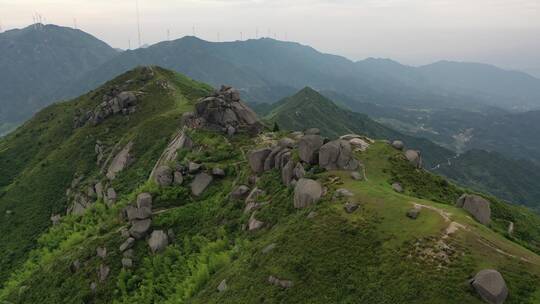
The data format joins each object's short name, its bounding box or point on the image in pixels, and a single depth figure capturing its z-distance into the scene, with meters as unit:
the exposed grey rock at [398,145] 58.62
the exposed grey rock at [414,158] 56.00
